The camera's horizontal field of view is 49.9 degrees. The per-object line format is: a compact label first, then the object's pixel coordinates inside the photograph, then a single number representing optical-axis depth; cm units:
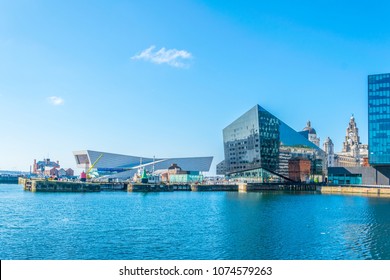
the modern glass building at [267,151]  13012
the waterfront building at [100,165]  18872
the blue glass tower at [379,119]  10869
